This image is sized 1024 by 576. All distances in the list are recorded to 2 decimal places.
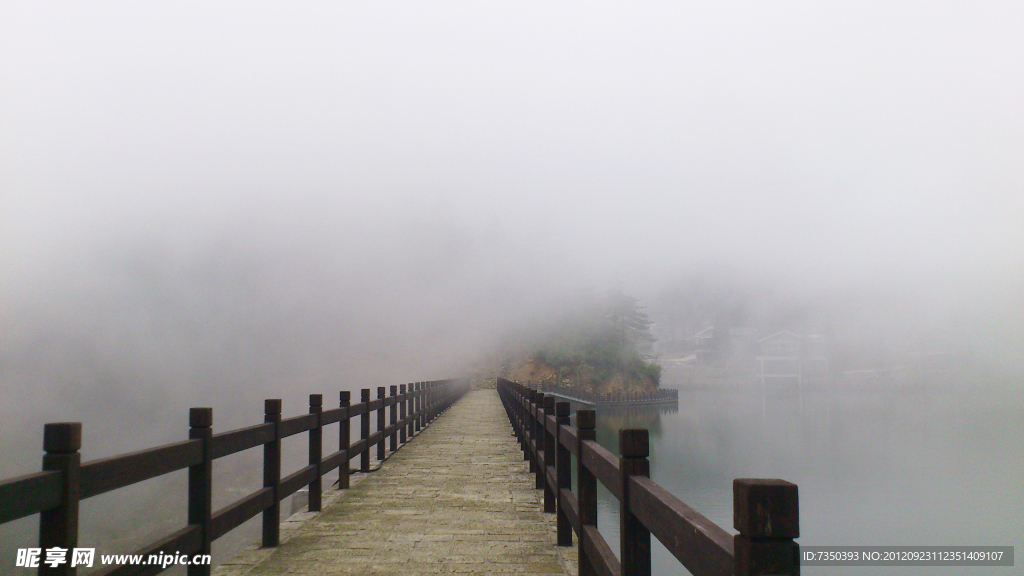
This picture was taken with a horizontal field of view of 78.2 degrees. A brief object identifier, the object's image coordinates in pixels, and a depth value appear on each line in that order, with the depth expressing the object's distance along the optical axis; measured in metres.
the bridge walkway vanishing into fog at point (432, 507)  1.89
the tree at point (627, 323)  79.56
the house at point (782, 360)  116.06
